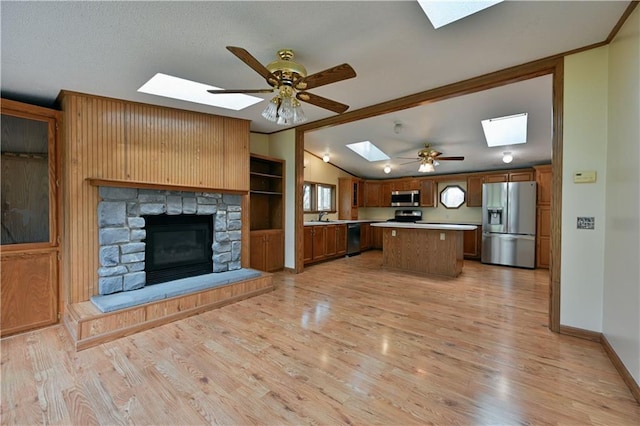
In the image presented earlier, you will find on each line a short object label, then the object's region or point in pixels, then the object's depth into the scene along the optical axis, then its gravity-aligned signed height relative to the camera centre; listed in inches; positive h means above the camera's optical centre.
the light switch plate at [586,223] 97.8 -4.5
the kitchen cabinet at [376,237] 323.3 -32.3
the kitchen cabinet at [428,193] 297.4 +18.1
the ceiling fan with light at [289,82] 87.5 +42.9
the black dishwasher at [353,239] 276.5 -30.0
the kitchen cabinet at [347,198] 311.3 +12.9
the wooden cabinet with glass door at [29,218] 109.3 -3.9
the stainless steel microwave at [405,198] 307.0 +13.0
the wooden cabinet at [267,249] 189.8 -28.9
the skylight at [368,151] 263.3 +57.2
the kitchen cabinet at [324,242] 229.6 -29.2
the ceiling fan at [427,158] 206.8 +38.9
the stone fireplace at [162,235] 124.2 -13.6
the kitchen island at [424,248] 191.8 -28.3
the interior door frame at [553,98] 103.7 +48.1
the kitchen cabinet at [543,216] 219.5 -4.8
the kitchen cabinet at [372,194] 331.6 +19.0
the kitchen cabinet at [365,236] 303.9 -30.2
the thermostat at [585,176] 97.4 +12.1
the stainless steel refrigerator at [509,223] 221.8 -11.3
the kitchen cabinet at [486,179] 237.1 +28.1
